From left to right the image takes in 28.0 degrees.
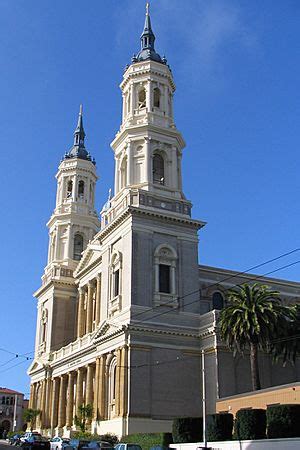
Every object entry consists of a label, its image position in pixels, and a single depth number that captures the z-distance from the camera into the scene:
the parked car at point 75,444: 40.62
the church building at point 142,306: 48.69
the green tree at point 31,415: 66.62
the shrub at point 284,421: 30.38
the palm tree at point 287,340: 47.41
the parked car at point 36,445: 42.75
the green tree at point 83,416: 52.06
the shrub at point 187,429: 37.84
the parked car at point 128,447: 34.56
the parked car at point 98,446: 38.09
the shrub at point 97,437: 45.25
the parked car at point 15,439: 58.33
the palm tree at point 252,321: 45.31
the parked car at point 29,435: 50.85
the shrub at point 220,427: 35.22
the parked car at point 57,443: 41.96
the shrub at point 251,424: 32.30
